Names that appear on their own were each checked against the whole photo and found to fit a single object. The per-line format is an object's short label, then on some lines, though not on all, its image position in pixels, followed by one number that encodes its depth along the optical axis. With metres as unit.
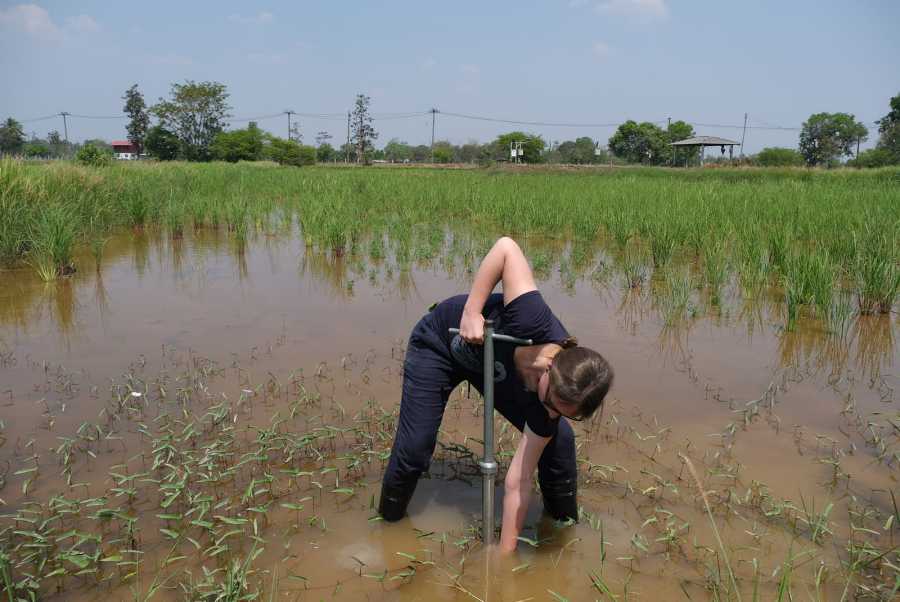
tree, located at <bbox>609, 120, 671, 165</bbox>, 46.41
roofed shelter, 33.22
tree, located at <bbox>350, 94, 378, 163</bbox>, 48.62
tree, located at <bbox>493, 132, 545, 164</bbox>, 53.41
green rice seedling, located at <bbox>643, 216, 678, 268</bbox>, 6.28
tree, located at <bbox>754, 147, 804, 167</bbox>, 42.95
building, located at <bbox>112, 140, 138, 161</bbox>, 75.88
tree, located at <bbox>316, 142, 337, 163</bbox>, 56.66
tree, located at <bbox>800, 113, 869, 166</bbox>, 45.47
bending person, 1.67
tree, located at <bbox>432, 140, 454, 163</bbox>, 61.28
